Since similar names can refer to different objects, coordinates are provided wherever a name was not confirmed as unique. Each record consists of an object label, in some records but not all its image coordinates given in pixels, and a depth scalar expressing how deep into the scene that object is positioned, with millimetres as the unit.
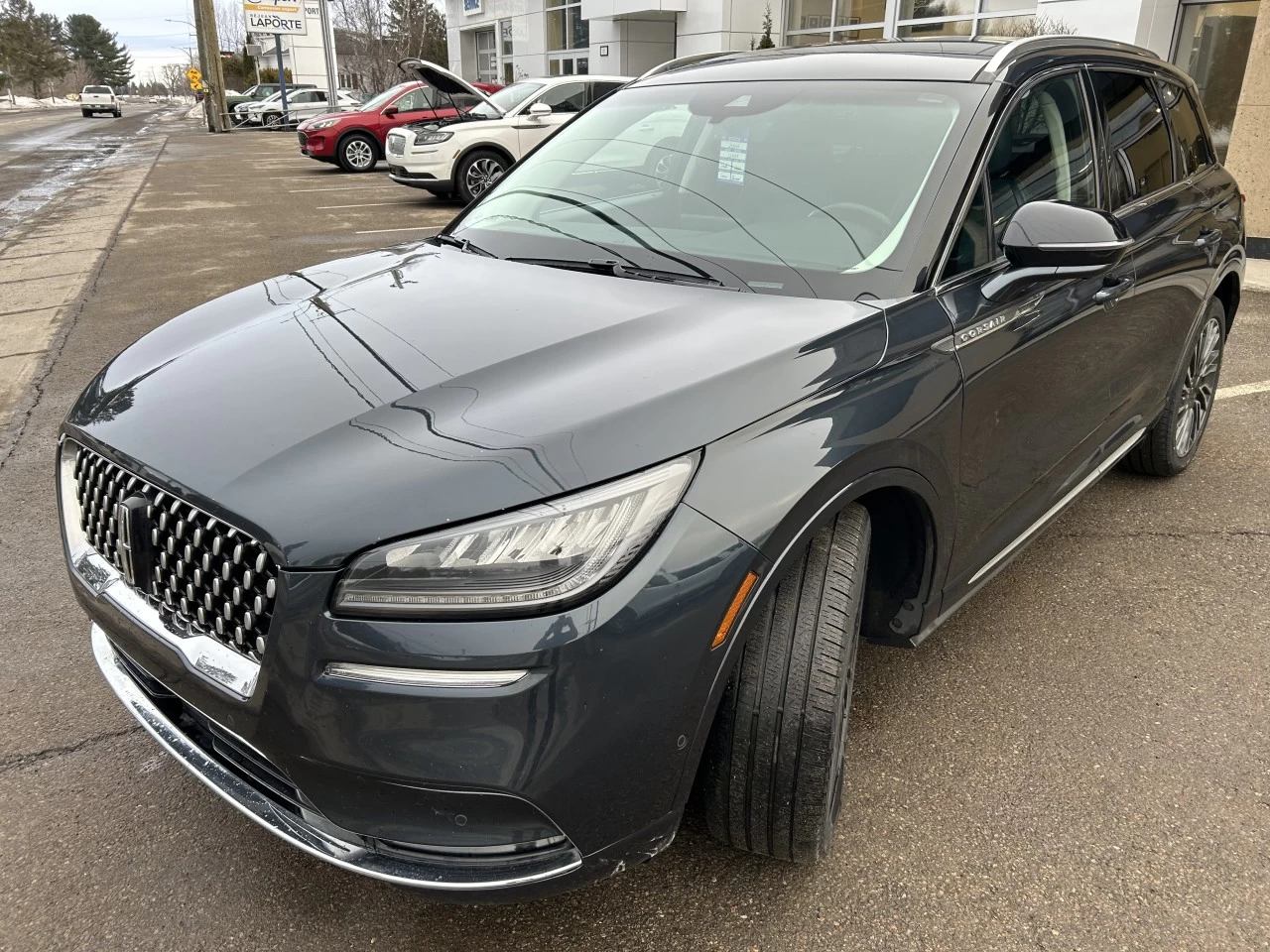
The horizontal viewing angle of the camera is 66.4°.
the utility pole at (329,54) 34906
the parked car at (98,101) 57938
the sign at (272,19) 41688
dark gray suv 1577
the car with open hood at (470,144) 13172
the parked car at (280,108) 37781
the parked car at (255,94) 49962
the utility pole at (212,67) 37781
